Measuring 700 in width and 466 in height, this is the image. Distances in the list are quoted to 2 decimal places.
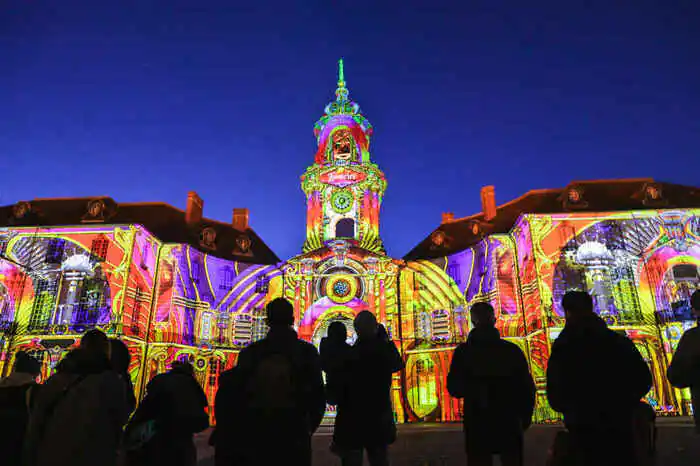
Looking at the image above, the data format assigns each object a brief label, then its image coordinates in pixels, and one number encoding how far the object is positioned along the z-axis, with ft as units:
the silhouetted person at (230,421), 10.86
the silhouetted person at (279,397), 10.77
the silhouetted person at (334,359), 15.15
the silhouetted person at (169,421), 14.06
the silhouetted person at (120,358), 16.01
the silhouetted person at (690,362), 16.43
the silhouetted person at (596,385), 10.29
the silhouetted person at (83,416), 11.75
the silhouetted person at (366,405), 14.73
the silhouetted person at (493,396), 13.16
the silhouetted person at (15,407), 17.07
